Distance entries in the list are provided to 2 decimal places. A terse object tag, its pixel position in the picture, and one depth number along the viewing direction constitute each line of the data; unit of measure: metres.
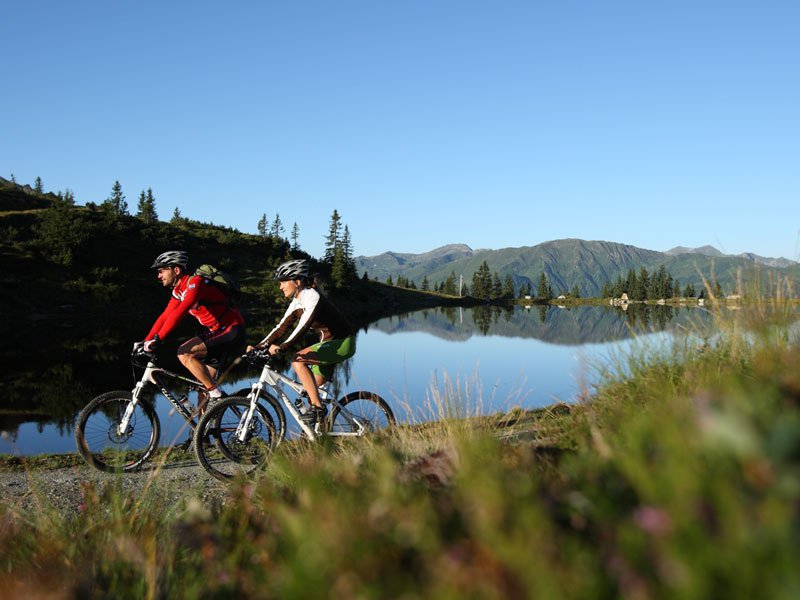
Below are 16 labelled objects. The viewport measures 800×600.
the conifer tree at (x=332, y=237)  111.89
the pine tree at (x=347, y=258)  103.45
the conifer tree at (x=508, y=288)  163.04
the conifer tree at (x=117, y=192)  140.81
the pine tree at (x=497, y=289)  160.00
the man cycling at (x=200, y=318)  8.23
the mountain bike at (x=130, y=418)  8.30
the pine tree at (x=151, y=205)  125.19
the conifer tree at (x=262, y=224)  161.25
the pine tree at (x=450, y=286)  167.45
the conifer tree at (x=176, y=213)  166.50
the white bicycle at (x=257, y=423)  7.83
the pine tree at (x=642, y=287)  160.00
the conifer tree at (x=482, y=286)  158.75
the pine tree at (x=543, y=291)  172.50
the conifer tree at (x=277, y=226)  165.25
